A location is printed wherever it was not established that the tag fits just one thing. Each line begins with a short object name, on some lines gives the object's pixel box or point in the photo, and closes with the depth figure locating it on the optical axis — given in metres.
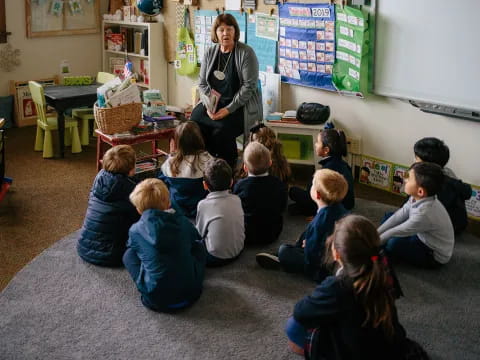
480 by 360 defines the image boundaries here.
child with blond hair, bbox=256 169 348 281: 3.02
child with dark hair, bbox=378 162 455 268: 3.19
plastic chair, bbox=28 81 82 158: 5.11
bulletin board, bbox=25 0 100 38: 6.18
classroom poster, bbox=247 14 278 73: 5.12
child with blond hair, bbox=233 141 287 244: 3.50
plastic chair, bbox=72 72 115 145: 5.51
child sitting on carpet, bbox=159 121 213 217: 3.84
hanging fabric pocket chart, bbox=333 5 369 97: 4.39
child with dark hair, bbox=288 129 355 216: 3.87
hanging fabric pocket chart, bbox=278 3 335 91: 4.66
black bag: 4.70
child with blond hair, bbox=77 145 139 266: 3.26
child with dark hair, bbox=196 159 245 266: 3.23
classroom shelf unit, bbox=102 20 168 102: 6.16
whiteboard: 3.90
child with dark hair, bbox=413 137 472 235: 3.65
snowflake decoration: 6.05
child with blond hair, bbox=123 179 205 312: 2.78
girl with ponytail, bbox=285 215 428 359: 2.17
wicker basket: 4.34
